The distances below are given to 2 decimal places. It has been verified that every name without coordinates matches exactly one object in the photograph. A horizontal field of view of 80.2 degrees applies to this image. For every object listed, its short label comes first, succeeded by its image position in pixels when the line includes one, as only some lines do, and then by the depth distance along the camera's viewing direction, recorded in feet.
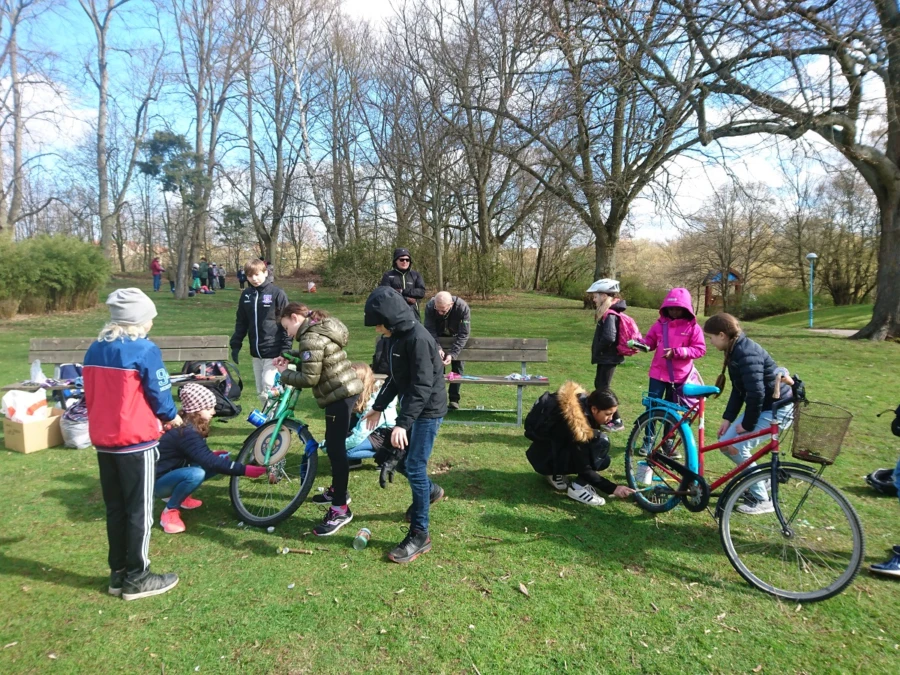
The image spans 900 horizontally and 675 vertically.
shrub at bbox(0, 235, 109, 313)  52.08
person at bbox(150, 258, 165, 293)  91.50
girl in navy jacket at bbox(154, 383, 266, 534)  12.83
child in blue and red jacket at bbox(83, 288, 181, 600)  9.71
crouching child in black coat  13.88
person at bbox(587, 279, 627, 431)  18.08
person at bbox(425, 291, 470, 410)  22.36
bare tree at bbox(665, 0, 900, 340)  33.19
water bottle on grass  12.17
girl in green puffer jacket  12.63
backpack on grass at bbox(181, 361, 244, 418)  22.91
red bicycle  9.81
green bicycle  13.20
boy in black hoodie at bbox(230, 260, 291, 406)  19.17
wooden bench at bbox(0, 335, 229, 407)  23.47
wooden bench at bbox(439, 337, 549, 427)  22.89
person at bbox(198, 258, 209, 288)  92.84
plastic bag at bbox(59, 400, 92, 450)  18.45
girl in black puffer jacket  12.35
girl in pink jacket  15.35
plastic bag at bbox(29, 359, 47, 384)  22.27
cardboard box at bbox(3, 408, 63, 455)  17.93
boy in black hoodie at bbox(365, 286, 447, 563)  11.19
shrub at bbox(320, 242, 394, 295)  80.33
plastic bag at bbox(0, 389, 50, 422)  18.11
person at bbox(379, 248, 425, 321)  24.43
